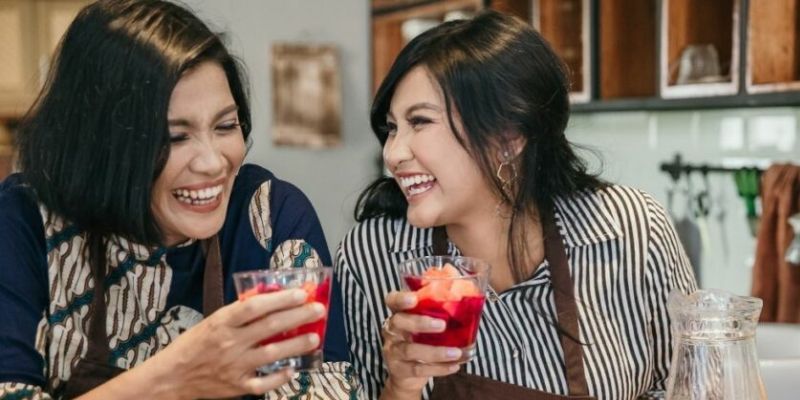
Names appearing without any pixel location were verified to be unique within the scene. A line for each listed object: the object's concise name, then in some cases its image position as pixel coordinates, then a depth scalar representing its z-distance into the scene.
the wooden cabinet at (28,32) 6.25
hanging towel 2.86
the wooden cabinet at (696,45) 3.13
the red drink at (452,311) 1.40
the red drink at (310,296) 1.24
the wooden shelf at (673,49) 2.84
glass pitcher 1.22
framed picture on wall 5.42
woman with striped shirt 1.86
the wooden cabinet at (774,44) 2.81
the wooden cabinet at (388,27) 4.76
